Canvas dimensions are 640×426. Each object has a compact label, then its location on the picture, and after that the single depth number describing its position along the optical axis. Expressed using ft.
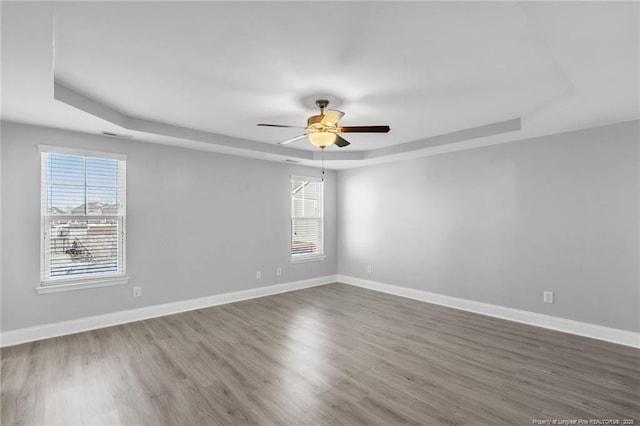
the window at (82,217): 11.87
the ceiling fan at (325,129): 9.84
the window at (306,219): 20.07
